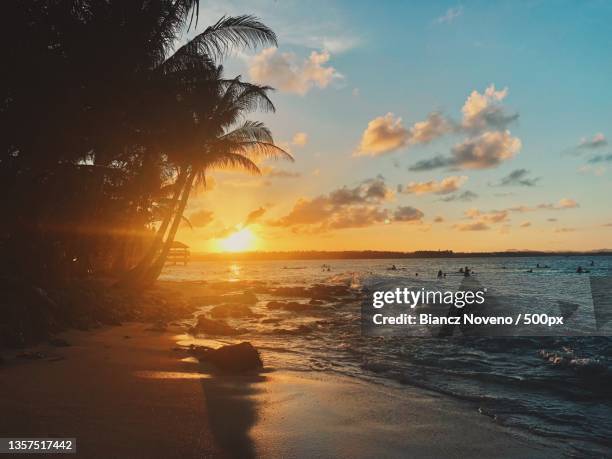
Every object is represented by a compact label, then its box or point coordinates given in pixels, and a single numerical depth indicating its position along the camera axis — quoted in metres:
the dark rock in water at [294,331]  12.82
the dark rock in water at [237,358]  7.20
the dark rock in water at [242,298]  23.45
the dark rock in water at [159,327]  11.39
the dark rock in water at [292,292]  28.74
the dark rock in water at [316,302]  22.98
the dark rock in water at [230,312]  16.97
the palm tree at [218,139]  19.31
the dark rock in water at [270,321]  15.27
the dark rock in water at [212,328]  12.12
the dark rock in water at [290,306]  20.40
